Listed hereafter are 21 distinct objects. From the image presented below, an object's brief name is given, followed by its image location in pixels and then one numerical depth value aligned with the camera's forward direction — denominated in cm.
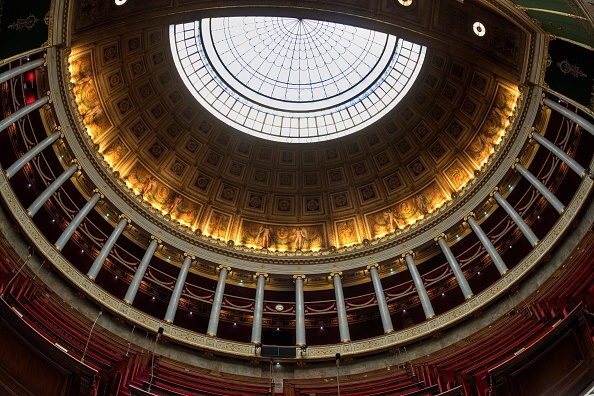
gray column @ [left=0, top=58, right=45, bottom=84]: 1850
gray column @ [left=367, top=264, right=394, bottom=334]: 2318
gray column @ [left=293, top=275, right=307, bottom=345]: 2338
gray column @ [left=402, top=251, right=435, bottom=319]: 2270
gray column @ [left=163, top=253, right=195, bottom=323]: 2247
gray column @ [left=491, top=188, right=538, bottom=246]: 2188
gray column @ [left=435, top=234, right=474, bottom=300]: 2259
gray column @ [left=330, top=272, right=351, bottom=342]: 2319
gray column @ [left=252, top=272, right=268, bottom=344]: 2301
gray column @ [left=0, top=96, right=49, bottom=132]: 1965
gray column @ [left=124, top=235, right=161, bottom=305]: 2205
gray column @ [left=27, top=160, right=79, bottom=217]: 2046
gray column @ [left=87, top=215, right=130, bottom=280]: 2161
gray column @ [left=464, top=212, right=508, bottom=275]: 2228
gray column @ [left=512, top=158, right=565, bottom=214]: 2114
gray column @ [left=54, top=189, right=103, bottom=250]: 2123
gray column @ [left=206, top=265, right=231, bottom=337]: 2255
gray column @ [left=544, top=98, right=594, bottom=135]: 1970
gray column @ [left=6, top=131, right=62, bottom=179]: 1995
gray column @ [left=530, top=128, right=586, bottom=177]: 2058
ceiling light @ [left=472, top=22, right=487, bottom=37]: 2119
